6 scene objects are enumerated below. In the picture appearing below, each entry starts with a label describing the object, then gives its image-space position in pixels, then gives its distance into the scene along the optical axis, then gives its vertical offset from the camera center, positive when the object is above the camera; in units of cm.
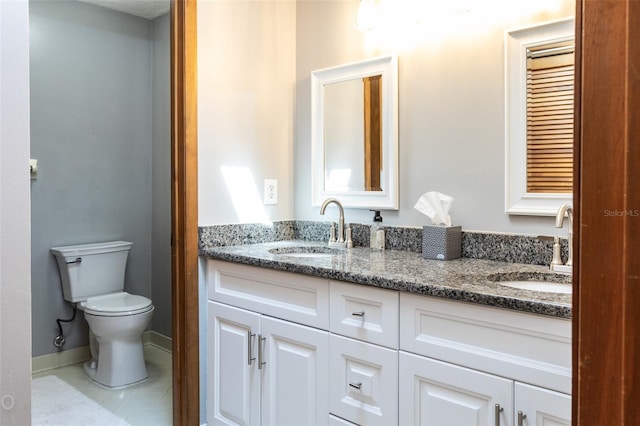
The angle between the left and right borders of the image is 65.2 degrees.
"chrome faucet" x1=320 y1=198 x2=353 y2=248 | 219 -16
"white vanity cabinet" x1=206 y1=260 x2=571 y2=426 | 121 -46
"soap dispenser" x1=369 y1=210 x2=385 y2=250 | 212 -15
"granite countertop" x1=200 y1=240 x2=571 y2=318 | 122 -23
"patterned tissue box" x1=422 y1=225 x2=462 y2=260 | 180 -16
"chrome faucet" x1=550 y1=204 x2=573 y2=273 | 155 -19
